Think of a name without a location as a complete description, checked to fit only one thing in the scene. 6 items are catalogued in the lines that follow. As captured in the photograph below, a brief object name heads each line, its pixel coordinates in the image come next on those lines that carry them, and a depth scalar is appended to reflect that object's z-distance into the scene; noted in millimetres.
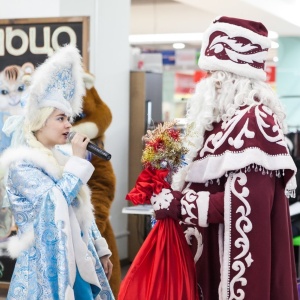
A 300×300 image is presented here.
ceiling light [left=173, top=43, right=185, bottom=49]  11764
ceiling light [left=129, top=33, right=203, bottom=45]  11336
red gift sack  2562
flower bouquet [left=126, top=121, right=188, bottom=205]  2623
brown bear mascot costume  4078
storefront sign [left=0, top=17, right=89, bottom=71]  4691
